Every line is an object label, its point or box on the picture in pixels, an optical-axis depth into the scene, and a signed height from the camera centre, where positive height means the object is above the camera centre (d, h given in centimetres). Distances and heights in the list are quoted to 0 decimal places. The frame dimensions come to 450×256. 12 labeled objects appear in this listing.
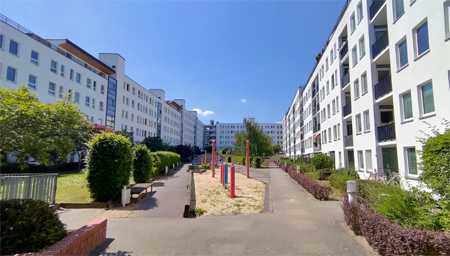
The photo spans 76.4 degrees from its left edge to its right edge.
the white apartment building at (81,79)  2964 +1169
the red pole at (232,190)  1709 -172
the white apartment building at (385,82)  1348 +519
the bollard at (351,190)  958 -94
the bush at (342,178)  1818 -110
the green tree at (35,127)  592 +71
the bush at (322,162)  3053 -3
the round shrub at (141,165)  2150 -35
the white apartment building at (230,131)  17262 +1824
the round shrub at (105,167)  1352 -33
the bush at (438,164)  756 -4
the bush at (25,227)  522 -128
